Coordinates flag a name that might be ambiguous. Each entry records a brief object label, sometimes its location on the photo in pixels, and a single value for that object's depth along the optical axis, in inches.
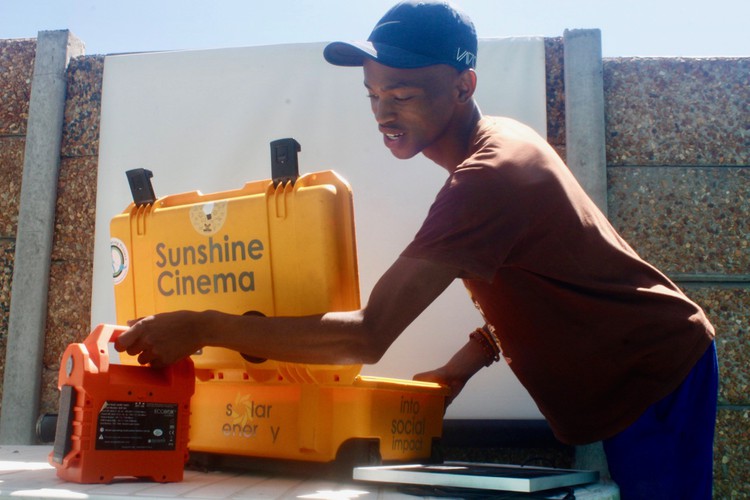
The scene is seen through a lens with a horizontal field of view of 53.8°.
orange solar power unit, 46.5
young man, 46.2
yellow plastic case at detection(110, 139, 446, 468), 53.8
